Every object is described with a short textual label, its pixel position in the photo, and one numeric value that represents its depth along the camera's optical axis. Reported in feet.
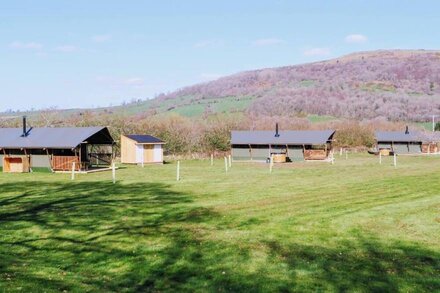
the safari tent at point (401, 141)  259.19
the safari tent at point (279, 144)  190.90
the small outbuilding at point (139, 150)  171.94
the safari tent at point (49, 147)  138.82
